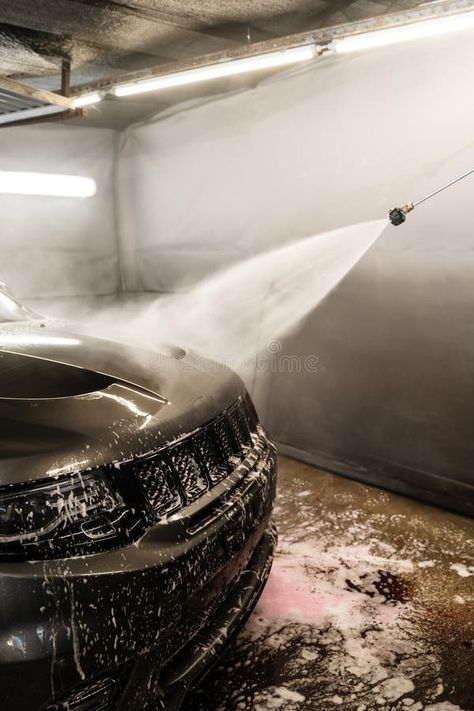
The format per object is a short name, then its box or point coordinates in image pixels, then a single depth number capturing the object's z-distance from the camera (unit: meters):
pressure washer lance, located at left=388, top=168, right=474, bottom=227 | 3.64
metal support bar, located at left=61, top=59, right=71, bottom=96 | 4.87
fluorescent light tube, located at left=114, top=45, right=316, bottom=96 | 3.51
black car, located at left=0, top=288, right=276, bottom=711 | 1.55
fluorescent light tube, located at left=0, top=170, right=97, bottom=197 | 6.59
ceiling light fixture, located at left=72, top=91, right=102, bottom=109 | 4.61
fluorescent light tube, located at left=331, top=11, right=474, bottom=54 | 2.95
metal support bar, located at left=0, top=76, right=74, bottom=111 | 4.16
